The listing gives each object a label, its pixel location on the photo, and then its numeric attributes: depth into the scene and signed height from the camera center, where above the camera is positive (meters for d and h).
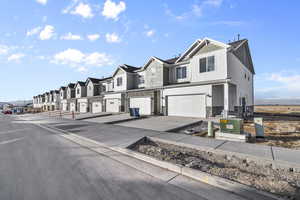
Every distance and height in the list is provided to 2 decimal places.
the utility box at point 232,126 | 7.04 -1.23
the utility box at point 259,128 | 7.27 -1.37
